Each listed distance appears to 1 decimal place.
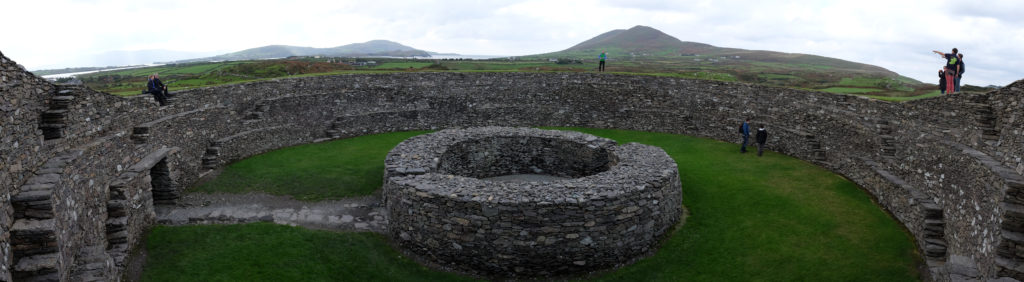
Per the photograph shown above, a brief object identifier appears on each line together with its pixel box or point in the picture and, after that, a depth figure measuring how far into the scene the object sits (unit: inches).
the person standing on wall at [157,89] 663.1
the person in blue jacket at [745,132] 860.0
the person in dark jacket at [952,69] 588.1
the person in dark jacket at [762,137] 827.4
